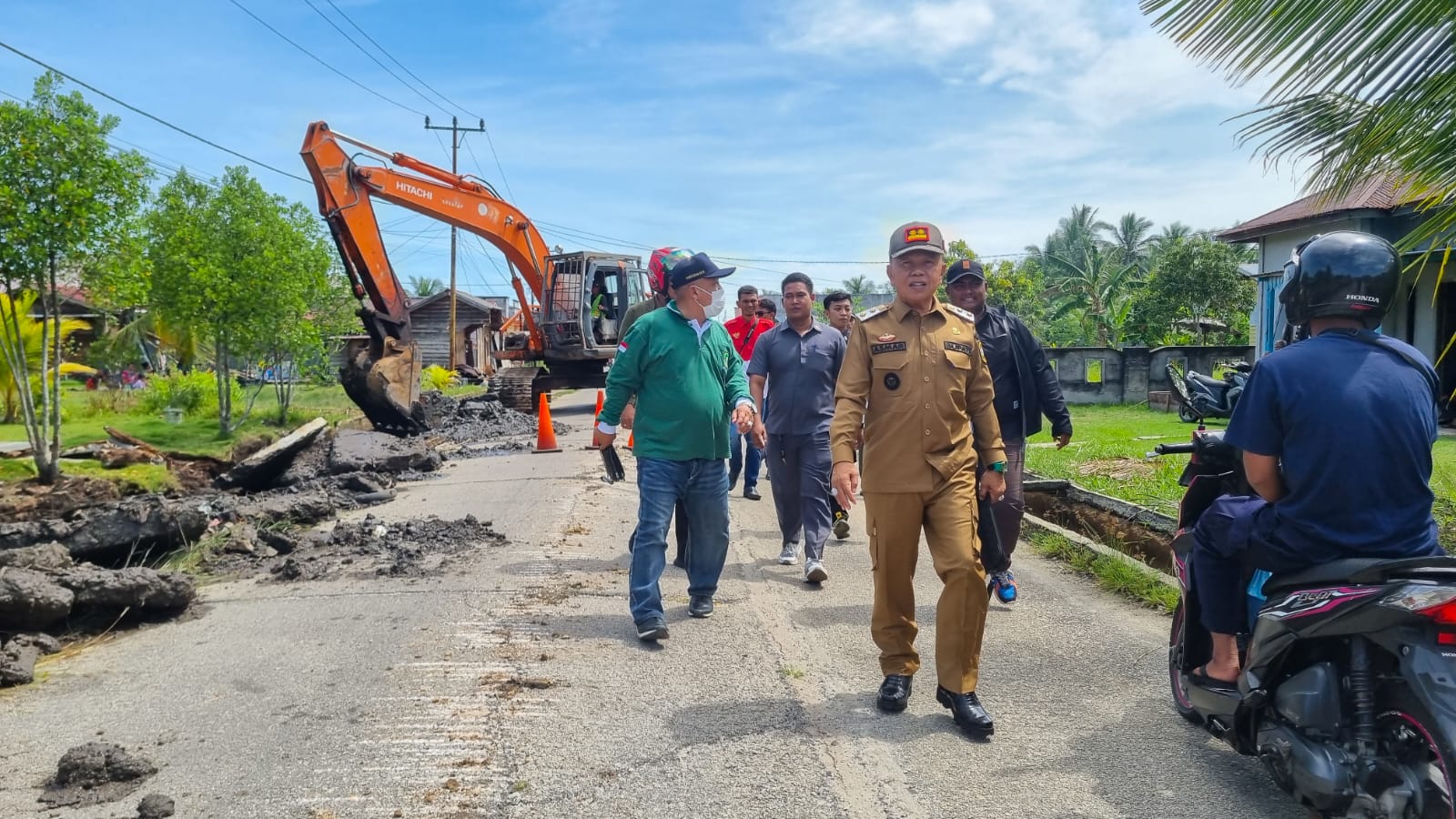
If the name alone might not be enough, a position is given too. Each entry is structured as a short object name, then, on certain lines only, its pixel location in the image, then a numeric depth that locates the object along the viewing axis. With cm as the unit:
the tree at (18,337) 1287
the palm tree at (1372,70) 363
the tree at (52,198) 1165
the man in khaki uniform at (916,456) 404
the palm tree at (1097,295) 3934
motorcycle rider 299
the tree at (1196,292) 3150
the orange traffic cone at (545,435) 1522
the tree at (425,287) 8156
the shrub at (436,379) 3275
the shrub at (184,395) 2203
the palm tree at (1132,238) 6141
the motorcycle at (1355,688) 261
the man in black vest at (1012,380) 583
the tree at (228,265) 1797
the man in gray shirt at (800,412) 683
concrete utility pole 4406
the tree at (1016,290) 4009
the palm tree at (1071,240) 5449
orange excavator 1652
